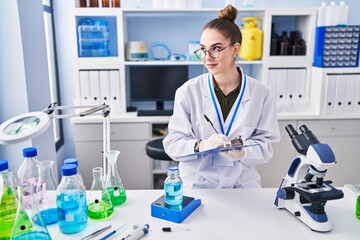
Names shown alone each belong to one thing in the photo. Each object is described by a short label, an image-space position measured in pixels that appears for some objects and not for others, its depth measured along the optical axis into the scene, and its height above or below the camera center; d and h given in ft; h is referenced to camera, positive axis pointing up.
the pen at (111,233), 3.37 -1.81
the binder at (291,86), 9.71 -0.90
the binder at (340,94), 9.36 -1.10
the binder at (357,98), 9.40 -1.22
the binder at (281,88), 9.67 -0.95
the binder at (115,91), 9.50 -0.99
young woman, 4.95 -0.91
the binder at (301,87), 9.75 -0.93
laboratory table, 3.45 -1.83
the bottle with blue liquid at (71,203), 3.36 -1.48
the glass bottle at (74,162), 3.42 -1.08
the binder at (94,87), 9.46 -0.87
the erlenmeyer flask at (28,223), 3.09 -1.54
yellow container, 9.55 +0.44
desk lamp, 2.63 -0.58
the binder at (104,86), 9.48 -0.84
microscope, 3.51 -1.49
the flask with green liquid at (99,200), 3.78 -1.66
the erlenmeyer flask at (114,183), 4.01 -1.54
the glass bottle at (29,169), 3.43 -1.18
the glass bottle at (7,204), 3.21 -1.44
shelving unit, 9.30 -0.49
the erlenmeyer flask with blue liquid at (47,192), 3.60 -1.51
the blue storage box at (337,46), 9.27 +0.25
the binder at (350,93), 9.37 -1.07
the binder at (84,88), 9.44 -0.89
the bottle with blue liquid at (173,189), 3.80 -1.52
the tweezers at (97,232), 3.38 -1.81
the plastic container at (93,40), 9.43 +0.46
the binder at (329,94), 9.33 -1.09
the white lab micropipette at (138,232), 3.35 -1.80
